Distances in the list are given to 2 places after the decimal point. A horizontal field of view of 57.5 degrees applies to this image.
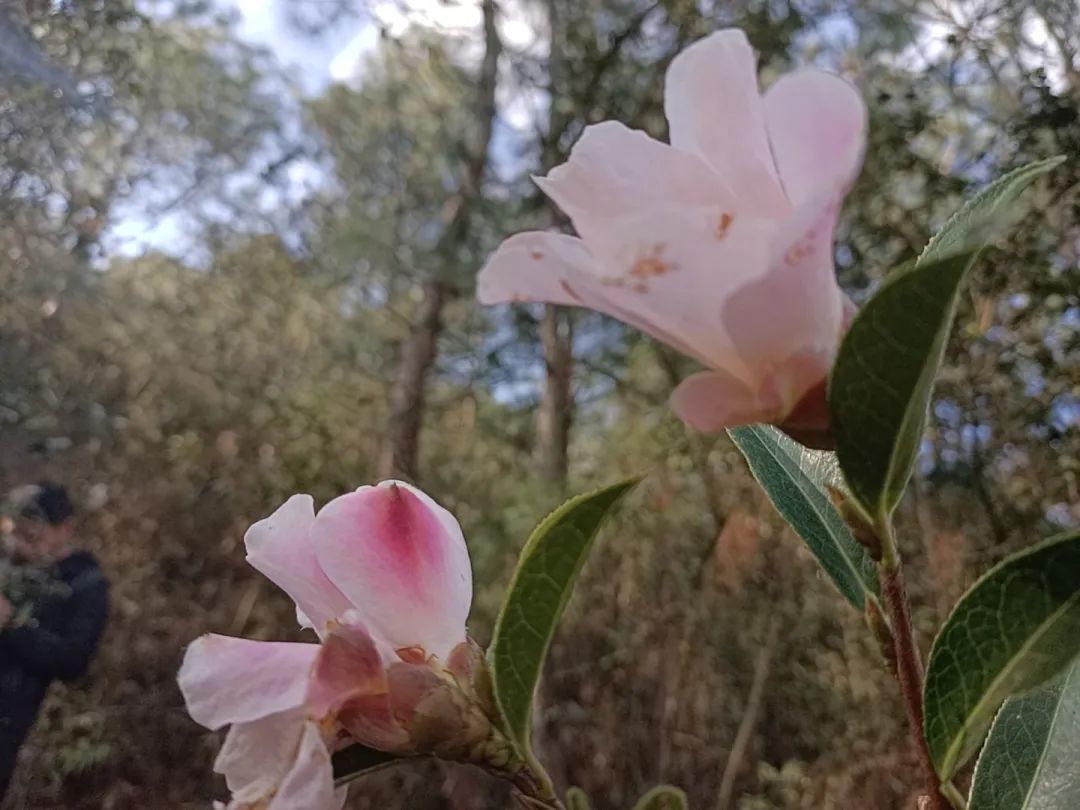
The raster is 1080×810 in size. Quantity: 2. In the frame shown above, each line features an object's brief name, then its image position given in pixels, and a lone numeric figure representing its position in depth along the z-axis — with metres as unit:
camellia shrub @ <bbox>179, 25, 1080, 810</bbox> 0.21
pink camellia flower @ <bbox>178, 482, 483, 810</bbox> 0.24
